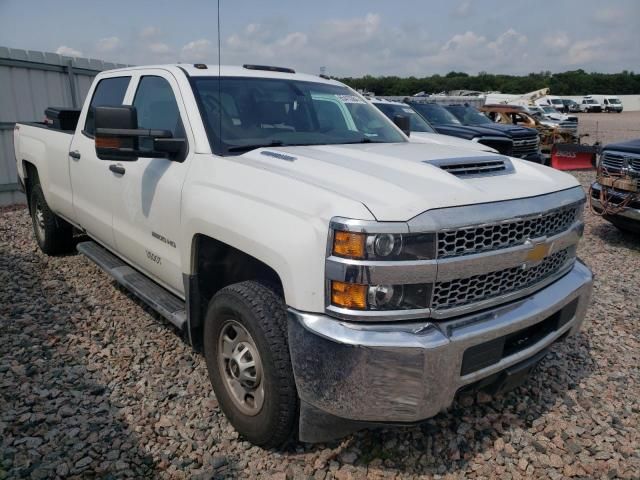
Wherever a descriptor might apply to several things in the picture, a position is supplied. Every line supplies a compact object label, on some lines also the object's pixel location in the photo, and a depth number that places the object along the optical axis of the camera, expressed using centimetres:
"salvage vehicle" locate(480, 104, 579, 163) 1636
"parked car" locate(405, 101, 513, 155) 1050
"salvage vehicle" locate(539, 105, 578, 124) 2277
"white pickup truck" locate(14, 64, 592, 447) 199
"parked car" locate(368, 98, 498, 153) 791
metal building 847
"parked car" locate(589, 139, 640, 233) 601
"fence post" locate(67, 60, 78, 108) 933
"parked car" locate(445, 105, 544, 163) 1188
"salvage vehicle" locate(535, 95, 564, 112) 4036
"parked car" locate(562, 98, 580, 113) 4123
